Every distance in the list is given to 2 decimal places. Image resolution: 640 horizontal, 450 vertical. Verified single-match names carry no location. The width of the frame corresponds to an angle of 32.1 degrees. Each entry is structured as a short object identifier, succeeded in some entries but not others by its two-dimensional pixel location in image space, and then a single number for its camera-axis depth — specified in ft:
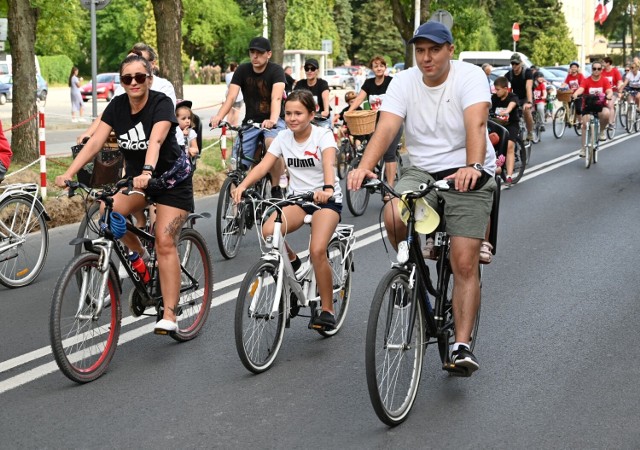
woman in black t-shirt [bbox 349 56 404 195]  50.80
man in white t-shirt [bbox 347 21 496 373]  18.60
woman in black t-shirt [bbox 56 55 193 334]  21.83
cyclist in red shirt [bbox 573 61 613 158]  65.92
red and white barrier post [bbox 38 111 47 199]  46.01
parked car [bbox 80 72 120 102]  174.50
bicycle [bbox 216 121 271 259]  34.19
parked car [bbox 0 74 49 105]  151.43
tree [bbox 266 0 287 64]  77.66
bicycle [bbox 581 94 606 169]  64.34
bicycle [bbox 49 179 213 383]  19.45
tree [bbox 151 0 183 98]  59.88
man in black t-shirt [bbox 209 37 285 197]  36.24
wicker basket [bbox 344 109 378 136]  45.55
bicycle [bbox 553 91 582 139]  91.63
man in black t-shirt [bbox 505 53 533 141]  67.56
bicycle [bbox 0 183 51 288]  29.76
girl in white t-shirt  22.31
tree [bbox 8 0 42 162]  54.70
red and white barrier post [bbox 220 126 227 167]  59.11
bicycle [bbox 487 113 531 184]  56.54
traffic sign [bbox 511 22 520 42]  151.57
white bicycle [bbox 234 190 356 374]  20.13
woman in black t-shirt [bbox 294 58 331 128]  54.08
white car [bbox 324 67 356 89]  250.51
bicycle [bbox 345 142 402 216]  44.52
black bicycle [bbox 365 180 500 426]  16.96
